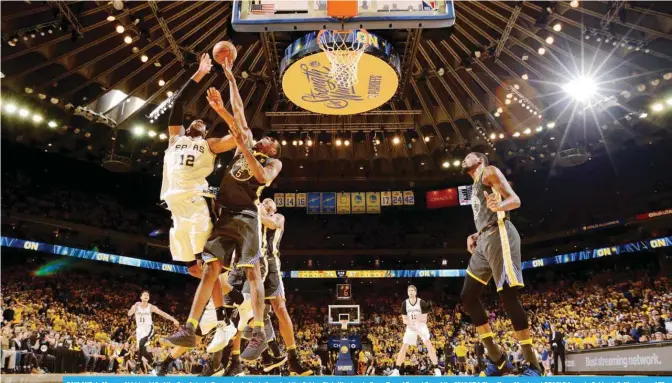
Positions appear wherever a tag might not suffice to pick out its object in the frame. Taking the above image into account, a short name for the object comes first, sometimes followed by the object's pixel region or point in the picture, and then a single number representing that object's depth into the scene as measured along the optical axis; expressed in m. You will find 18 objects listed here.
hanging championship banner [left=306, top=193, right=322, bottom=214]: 29.32
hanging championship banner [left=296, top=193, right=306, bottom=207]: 29.50
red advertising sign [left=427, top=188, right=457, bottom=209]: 29.56
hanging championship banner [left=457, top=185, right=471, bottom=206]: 28.15
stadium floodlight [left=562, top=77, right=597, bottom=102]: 16.22
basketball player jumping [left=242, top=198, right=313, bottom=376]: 5.43
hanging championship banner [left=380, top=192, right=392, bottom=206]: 29.61
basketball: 5.07
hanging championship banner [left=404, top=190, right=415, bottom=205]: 29.41
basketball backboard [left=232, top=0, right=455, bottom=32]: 6.02
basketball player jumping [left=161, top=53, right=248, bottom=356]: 4.92
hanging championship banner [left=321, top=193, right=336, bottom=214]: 29.34
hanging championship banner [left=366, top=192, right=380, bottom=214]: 29.62
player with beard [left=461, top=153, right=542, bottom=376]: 4.88
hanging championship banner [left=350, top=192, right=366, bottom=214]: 29.62
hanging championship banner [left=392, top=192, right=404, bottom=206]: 29.52
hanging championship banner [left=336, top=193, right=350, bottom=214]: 29.45
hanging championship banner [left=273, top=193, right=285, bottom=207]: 29.66
